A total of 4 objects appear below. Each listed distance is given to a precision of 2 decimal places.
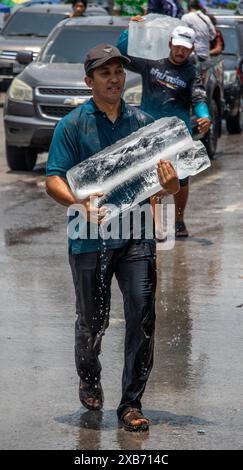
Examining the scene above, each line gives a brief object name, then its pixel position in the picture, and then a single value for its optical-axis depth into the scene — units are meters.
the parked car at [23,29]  26.12
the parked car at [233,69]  20.67
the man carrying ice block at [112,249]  6.61
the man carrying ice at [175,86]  11.81
